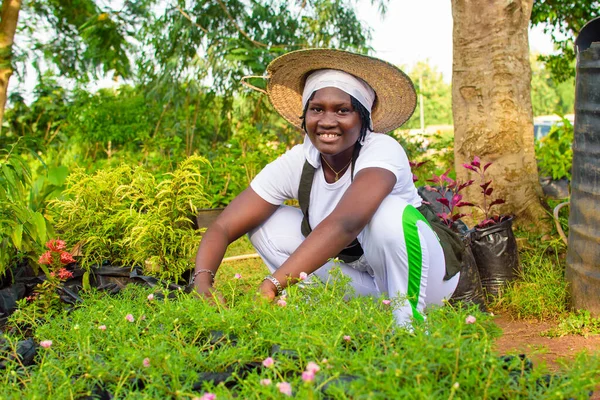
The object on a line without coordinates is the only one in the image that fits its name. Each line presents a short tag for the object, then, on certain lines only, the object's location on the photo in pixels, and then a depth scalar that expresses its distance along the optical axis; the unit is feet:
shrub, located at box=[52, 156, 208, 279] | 10.68
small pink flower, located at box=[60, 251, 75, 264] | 9.41
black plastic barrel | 10.40
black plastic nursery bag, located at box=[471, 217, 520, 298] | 11.99
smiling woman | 8.44
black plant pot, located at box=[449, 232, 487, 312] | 10.75
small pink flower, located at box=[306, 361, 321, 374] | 4.88
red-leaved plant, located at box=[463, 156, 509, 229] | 12.33
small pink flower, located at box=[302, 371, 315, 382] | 4.69
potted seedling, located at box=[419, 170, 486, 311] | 10.77
